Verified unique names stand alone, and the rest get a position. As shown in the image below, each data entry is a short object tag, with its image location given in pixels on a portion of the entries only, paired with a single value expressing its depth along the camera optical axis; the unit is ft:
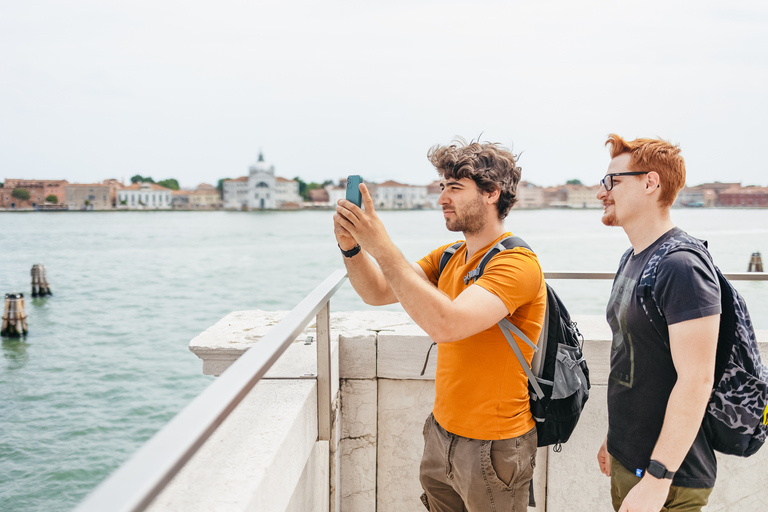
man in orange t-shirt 4.74
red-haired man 4.55
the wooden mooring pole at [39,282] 112.68
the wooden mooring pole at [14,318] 79.41
